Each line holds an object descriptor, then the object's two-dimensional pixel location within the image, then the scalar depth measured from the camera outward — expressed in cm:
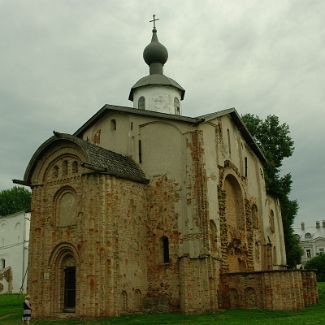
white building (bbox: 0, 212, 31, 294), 4047
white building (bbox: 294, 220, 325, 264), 7206
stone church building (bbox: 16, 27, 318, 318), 1842
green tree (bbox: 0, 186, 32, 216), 5597
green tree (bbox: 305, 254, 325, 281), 4245
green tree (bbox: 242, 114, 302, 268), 3419
